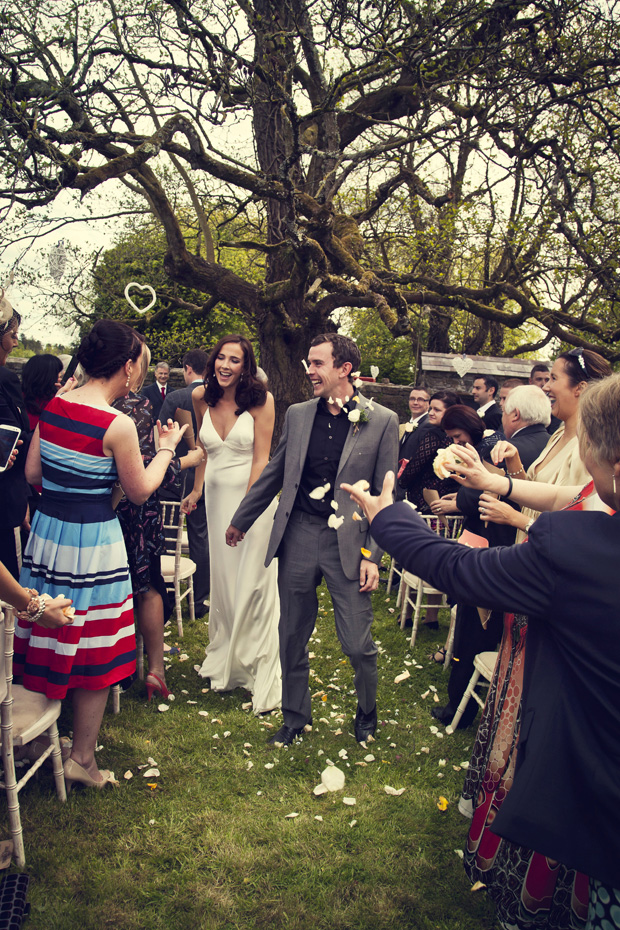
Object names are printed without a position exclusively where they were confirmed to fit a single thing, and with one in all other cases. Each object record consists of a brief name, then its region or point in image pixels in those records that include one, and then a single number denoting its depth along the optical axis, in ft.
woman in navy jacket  4.75
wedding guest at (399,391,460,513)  17.10
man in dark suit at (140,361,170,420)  24.90
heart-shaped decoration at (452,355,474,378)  32.60
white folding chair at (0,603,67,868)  7.57
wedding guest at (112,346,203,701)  11.48
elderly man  11.56
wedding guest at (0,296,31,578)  11.62
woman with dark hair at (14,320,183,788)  8.96
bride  13.23
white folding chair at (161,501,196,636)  14.84
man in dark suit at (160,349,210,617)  17.81
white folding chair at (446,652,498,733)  10.80
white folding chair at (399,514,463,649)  16.39
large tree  24.73
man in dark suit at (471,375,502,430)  21.09
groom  11.05
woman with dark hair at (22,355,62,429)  13.67
